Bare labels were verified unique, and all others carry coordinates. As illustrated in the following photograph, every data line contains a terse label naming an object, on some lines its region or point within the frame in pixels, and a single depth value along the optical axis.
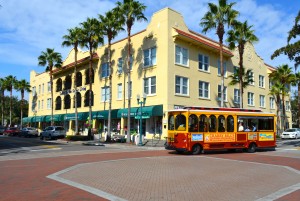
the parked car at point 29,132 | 47.83
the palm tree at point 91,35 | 34.31
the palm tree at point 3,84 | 65.99
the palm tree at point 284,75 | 46.47
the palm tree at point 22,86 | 62.12
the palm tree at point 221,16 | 29.53
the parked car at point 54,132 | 38.70
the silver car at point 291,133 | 42.19
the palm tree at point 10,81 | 66.25
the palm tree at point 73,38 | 38.34
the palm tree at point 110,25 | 31.08
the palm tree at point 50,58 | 48.81
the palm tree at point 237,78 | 36.28
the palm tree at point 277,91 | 46.12
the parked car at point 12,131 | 53.73
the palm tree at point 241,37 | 32.38
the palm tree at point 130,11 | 29.72
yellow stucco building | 32.25
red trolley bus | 19.80
